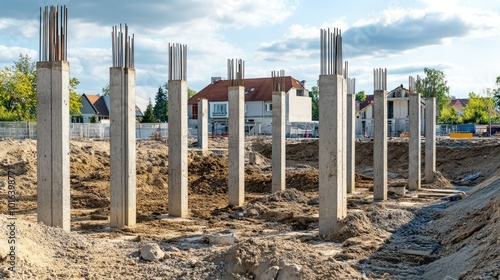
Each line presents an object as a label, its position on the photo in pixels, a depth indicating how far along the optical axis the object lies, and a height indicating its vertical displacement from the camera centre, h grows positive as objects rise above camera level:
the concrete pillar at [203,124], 27.86 +0.44
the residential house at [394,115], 51.97 +1.94
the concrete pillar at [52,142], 9.57 -0.17
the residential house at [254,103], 52.59 +2.90
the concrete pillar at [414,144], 18.45 -0.39
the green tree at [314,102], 87.74 +5.10
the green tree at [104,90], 95.43 +7.45
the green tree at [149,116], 54.22 +1.64
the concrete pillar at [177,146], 12.87 -0.32
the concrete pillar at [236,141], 14.30 -0.22
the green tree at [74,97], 45.47 +2.95
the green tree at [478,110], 63.91 +2.71
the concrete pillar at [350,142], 17.86 -0.31
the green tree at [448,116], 69.11 +2.16
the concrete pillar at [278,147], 16.56 -0.44
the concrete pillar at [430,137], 20.34 -0.17
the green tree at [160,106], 74.31 +3.69
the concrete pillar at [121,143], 11.19 -0.21
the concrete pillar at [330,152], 10.36 -0.37
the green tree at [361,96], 99.88 +6.72
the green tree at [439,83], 76.06 +6.97
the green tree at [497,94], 63.25 +4.45
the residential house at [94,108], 64.69 +2.95
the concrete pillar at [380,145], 16.28 -0.38
